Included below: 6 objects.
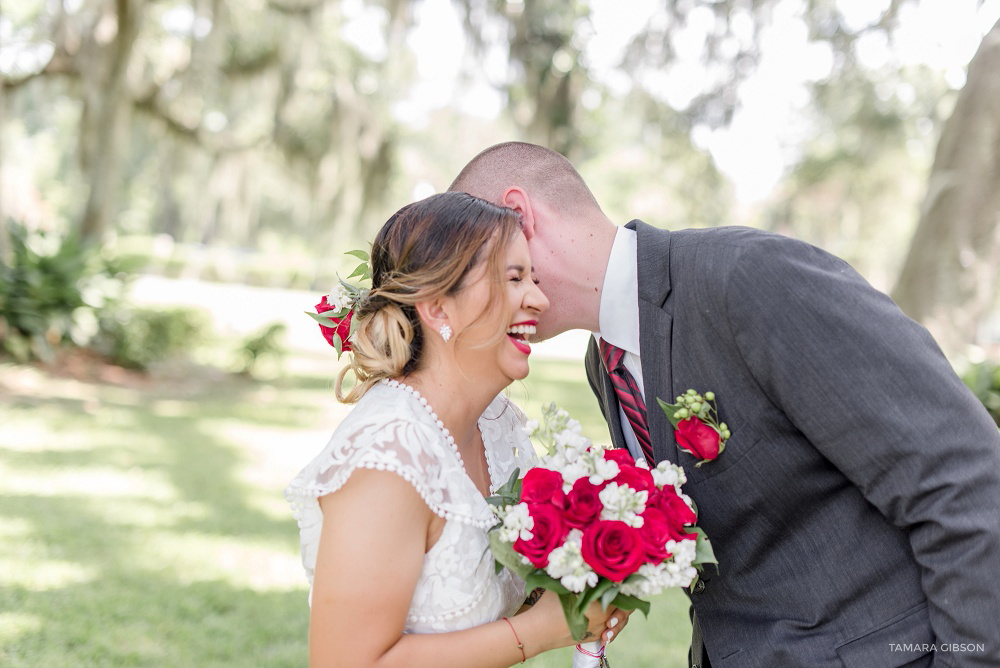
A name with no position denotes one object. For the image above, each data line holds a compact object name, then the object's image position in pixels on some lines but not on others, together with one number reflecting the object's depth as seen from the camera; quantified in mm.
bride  1945
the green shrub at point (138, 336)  11930
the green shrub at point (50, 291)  10719
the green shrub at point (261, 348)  13117
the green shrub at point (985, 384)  7355
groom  1844
